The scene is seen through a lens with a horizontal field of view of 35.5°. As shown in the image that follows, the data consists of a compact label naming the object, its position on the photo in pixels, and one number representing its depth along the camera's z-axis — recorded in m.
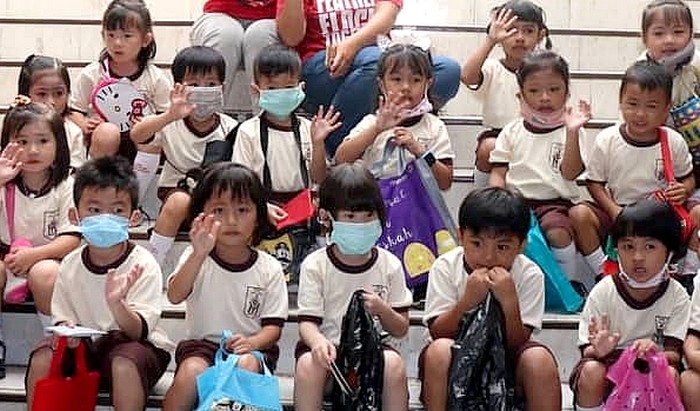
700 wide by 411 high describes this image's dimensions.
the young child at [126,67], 4.65
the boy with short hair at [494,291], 3.30
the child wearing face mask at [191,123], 4.34
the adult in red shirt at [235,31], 4.82
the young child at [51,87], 4.43
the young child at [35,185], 3.85
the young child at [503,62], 4.71
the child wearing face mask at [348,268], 3.48
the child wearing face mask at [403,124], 4.09
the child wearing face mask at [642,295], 3.43
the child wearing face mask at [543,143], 4.17
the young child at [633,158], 4.12
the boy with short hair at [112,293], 3.35
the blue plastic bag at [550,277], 3.94
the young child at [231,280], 3.50
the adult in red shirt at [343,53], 4.61
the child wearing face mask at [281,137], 4.18
